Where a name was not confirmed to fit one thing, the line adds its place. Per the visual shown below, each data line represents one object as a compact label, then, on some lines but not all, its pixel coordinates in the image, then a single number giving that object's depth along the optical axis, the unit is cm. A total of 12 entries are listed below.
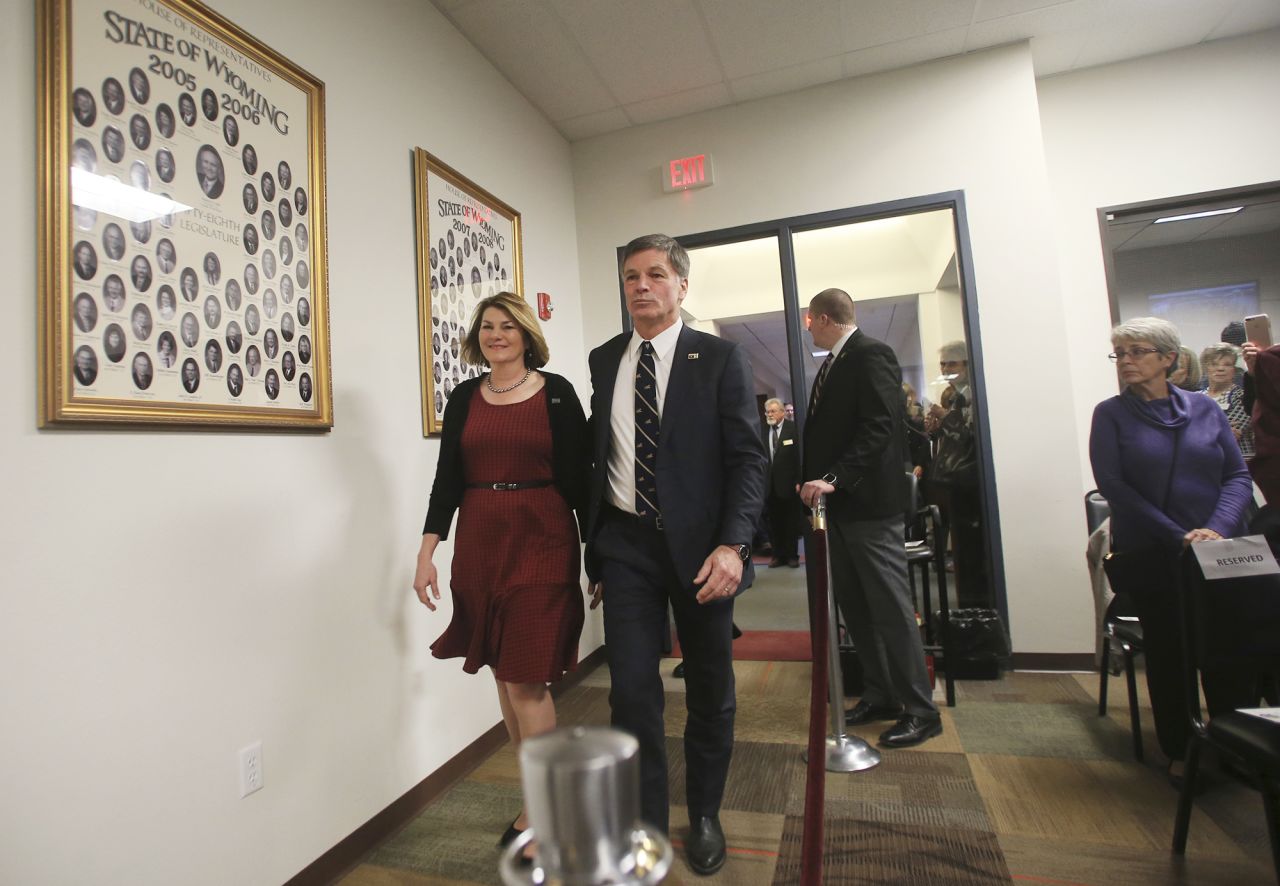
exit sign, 374
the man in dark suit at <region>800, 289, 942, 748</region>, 238
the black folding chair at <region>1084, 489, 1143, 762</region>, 219
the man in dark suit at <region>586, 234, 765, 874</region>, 158
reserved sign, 161
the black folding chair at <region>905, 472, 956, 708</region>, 278
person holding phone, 199
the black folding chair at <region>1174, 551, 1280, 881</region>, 162
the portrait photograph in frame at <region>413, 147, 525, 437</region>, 251
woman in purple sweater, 202
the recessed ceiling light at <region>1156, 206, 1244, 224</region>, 346
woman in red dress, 175
